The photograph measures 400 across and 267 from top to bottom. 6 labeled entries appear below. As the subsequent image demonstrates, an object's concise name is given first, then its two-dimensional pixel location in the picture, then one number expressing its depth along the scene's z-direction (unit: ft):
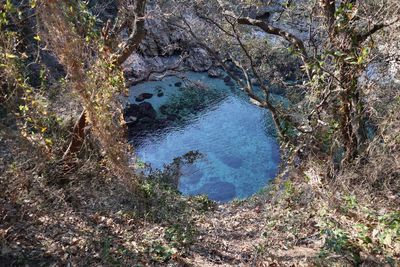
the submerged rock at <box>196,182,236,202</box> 49.78
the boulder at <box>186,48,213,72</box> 84.02
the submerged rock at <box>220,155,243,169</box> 57.46
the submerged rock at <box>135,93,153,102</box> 71.51
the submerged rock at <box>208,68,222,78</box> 82.94
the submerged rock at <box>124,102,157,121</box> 66.95
